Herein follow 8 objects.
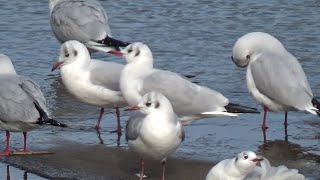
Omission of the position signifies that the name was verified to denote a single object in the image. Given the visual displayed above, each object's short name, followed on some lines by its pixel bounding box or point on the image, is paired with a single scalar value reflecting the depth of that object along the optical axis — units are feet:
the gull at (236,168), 48.47
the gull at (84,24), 84.48
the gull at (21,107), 58.18
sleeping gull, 63.26
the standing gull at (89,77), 65.21
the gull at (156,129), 52.26
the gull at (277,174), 42.54
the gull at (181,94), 60.08
